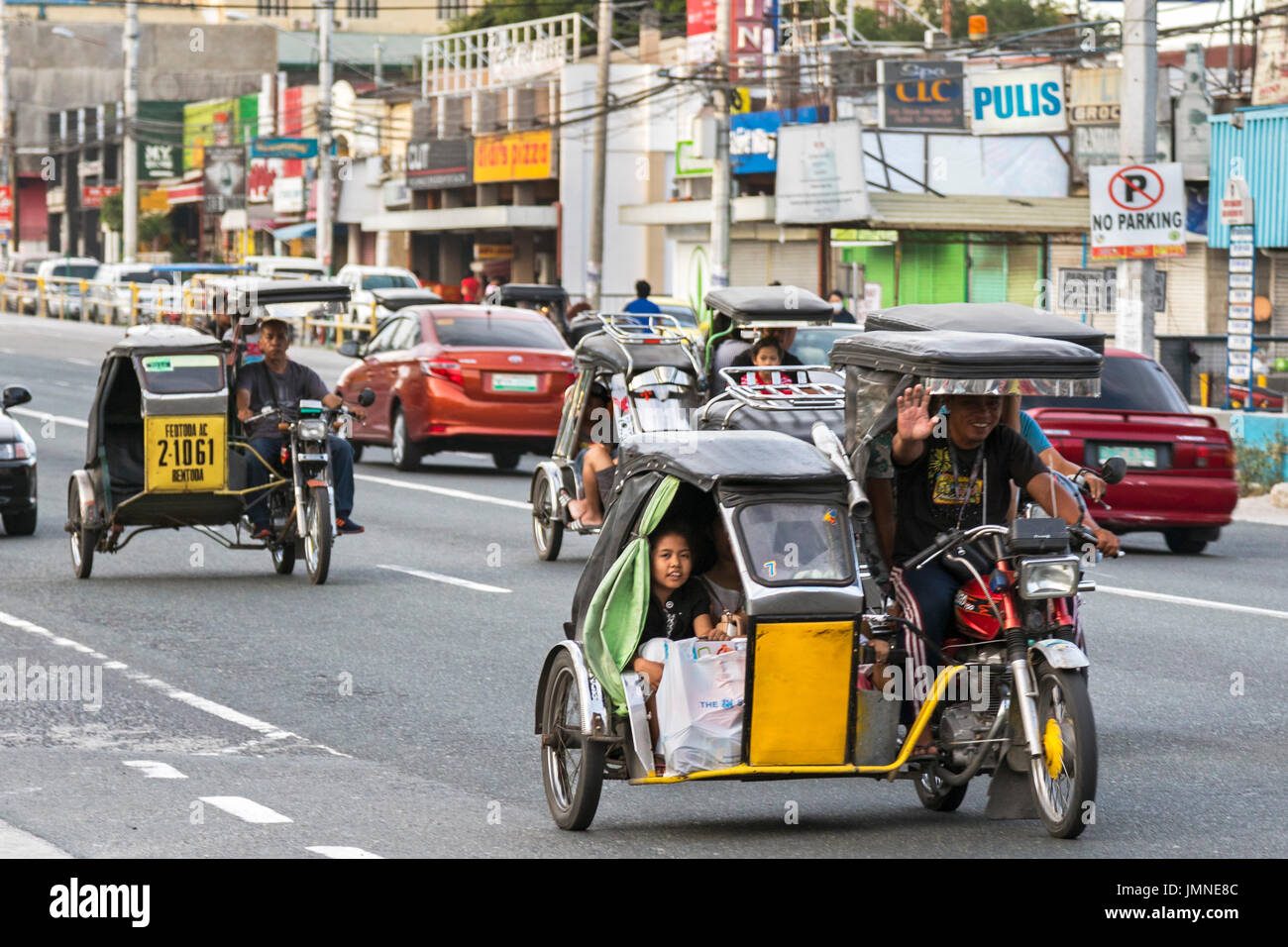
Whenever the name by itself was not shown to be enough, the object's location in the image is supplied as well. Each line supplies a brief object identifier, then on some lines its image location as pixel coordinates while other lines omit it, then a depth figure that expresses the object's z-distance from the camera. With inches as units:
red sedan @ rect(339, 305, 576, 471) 926.4
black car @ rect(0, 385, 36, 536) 703.7
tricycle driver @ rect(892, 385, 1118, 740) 307.6
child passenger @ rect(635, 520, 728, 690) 297.7
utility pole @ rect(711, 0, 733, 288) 1427.2
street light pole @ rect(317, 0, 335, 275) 2066.9
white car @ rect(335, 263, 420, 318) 1922.0
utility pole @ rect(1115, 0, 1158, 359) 941.8
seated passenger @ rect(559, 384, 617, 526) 558.3
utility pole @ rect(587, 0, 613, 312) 1748.3
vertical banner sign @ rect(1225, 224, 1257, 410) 971.9
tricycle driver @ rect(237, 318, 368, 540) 586.9
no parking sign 940.0
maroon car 685.3
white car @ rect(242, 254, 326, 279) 1899.6
